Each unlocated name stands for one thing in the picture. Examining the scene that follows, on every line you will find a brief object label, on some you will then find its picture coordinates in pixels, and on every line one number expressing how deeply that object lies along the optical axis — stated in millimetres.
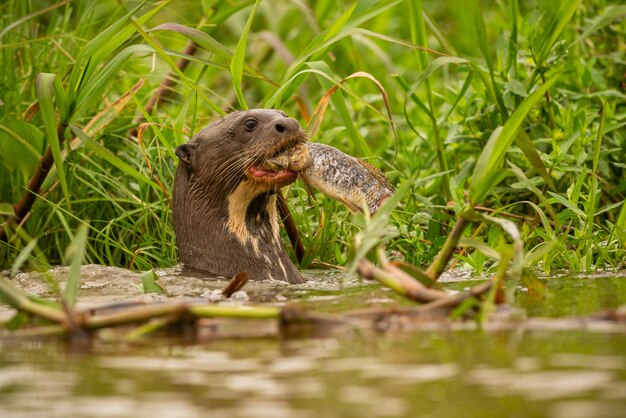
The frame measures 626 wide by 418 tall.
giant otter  9180
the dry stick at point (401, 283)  6094
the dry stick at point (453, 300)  5957
